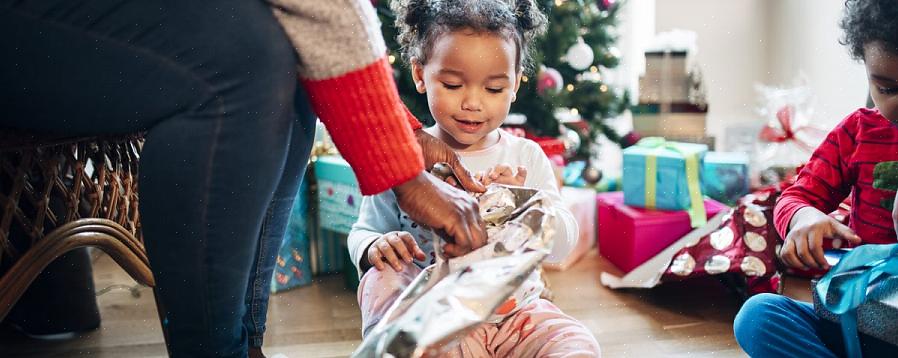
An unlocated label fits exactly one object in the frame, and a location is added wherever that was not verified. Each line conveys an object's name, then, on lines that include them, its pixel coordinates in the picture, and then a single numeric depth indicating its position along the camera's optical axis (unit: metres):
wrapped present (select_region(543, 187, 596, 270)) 1.79
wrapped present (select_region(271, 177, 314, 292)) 1.60
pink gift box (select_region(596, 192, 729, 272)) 1.67
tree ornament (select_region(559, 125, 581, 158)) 2.16
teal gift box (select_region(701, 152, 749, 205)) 1.86
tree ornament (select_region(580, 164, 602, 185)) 2.10
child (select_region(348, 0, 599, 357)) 0.94
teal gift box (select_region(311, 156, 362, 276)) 1.59
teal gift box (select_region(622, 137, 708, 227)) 1.70
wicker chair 0.83
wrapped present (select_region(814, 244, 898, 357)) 0.72
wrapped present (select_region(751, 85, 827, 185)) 1.88
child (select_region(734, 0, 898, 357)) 0.87
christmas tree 1.87
